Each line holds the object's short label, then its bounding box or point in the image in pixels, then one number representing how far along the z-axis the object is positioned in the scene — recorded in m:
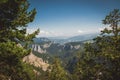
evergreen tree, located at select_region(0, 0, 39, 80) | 7.49
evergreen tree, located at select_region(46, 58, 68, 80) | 24.62
